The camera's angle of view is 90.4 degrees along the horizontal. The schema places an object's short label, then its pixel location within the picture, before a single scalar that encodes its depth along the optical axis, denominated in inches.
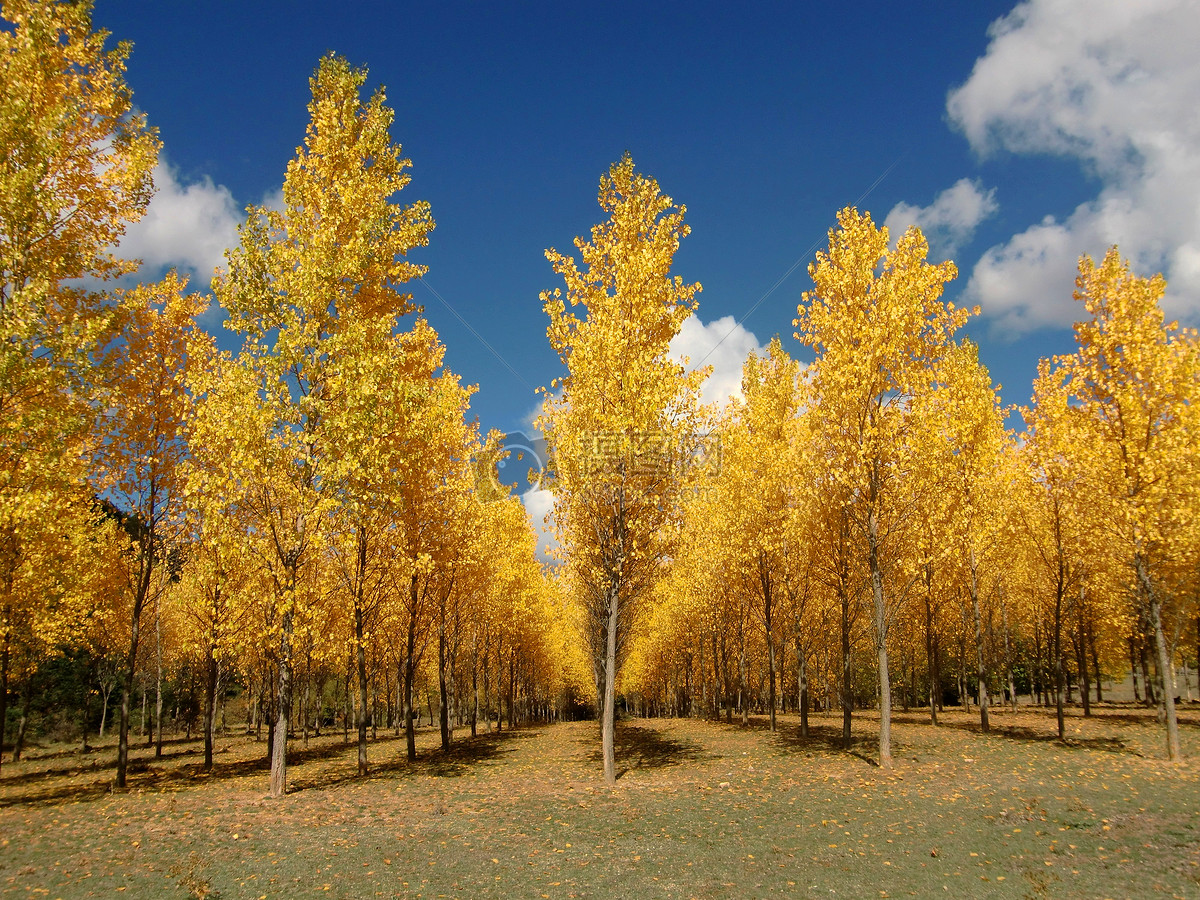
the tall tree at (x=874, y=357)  593.6
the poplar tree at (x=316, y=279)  518.9
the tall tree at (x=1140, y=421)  610.9
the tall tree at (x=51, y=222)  413.4
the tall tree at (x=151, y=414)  609.3
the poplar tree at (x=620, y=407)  557.6
